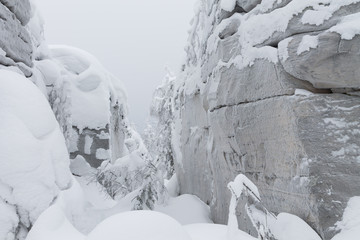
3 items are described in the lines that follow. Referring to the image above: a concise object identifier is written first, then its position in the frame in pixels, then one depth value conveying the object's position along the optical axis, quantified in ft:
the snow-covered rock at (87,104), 36.35
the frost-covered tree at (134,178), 20.16
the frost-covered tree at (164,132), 31.96
